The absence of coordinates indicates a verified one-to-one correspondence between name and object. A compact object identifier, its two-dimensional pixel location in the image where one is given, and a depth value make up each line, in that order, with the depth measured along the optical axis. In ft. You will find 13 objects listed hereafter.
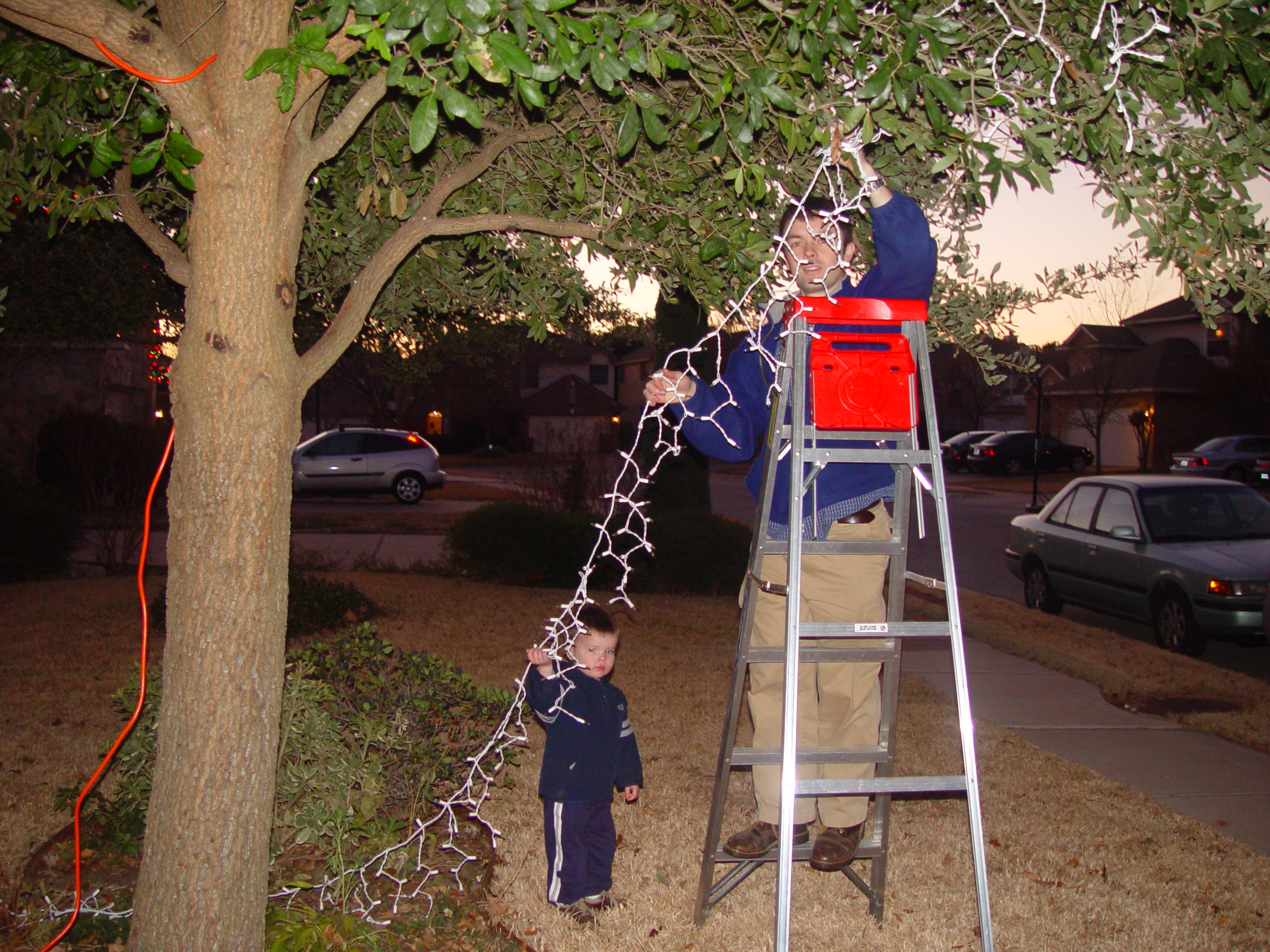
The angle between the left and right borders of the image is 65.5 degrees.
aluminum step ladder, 8.53
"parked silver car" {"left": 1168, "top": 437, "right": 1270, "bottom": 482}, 92.79
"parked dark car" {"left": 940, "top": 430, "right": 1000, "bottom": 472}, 123.95
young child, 10.50
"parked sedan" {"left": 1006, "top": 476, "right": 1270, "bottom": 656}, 24.94
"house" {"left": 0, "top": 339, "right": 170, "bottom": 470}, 46.91
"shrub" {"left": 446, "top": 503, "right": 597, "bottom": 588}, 33.88
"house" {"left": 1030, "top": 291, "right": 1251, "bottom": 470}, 110.83
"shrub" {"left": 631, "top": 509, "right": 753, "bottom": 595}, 33.42
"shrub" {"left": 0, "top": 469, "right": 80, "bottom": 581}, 34.27
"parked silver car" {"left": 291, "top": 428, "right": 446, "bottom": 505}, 72.13
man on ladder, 10.59
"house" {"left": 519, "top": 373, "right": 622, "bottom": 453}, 151.02
